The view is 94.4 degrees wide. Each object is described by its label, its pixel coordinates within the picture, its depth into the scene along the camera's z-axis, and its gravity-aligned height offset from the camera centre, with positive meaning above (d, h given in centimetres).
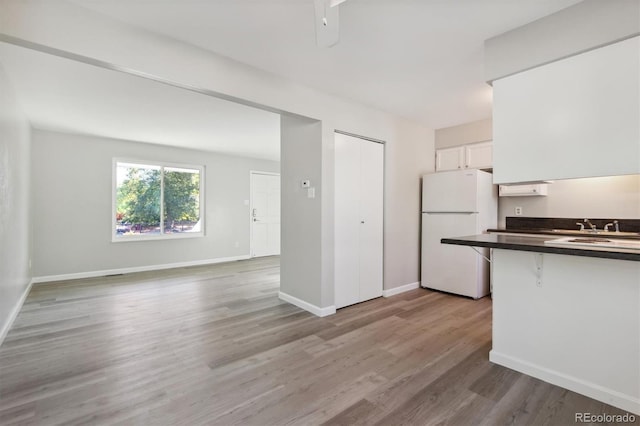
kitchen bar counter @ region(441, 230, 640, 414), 173 -67
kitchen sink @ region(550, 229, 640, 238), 280 -20
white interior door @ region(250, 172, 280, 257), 721 -3
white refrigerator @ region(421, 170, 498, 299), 384 -15
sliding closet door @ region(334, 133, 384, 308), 347 -8
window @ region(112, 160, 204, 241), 546 +23
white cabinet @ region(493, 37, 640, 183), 174 +62
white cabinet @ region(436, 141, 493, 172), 416 +83
